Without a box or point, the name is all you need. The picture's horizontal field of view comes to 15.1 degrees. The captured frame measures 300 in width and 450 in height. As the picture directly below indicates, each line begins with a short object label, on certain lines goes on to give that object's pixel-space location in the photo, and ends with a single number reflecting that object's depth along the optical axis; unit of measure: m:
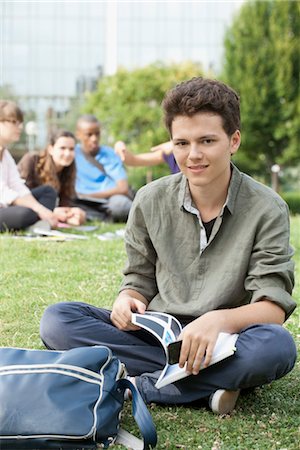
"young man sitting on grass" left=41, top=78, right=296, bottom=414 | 4.07
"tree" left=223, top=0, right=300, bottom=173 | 30.19
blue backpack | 3.56
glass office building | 66.45
